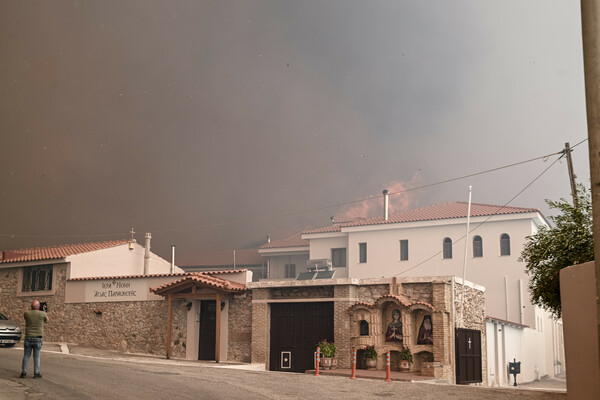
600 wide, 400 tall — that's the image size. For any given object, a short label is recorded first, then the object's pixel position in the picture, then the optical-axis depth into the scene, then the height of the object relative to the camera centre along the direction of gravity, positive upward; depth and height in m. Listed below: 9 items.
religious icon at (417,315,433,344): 25.48 -0.86
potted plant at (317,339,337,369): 26.14 -1.77
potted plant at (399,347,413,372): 25.28 -1.96
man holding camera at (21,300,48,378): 15.73 -0.68
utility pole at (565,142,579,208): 24.03 +5.69
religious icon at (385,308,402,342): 25.88 -0.81
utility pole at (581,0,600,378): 6.04 +2.10
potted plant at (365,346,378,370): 25.95 -1.94
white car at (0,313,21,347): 26.98 -1.14
